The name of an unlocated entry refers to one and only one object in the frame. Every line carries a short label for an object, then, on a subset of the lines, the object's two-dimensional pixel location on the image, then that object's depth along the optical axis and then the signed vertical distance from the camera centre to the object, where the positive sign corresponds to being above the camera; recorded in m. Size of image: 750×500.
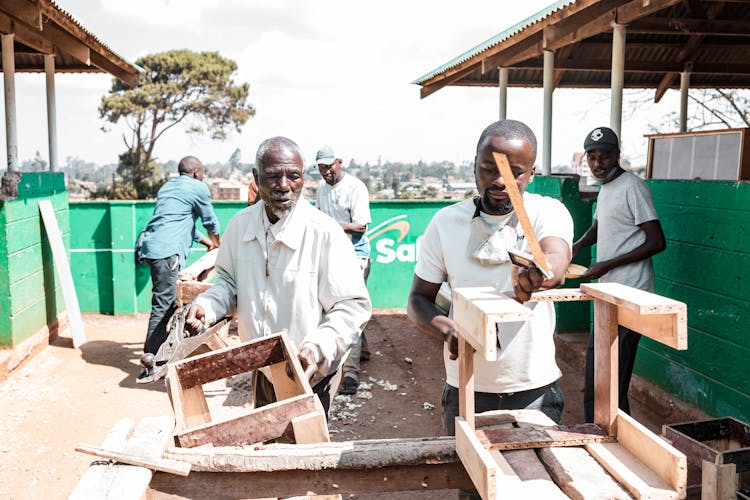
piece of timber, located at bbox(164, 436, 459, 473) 1.98 -0.77
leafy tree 34.69 +4.08
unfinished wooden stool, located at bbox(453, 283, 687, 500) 1.70 -0.65
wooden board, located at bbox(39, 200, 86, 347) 8.43 -1.10
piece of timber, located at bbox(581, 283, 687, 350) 1.70 -0.32
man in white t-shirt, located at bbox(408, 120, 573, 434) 2.38 -0.30
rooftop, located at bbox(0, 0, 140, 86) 6.88 +1.68
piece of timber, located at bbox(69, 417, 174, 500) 1.78 -0.77
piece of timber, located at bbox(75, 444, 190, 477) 1.90 -0.75
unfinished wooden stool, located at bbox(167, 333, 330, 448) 2.26 -0.77
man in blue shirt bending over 7.20 -0.65
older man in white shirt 3.03 -0.38
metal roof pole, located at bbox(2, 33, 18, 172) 8.29 +0.97
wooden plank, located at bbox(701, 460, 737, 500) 2.57 -1.09
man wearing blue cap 7.17 -0.21
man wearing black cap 4.43 -0.32
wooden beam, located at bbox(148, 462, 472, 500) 1.97 -0.85
